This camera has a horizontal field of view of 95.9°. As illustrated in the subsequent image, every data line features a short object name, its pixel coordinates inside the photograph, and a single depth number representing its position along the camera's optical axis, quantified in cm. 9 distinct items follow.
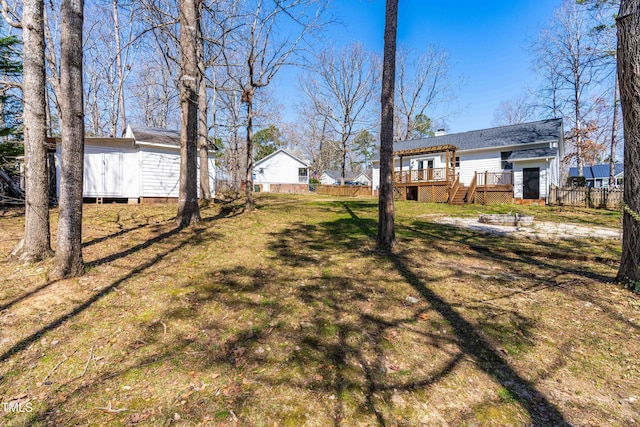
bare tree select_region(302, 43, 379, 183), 2923
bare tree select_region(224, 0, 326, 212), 858
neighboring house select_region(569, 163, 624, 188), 3662
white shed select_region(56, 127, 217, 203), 1141
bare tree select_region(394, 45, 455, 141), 3177
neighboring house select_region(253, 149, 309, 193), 3628
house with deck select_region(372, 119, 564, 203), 1714
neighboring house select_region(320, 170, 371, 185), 5453
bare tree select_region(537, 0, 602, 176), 2030
